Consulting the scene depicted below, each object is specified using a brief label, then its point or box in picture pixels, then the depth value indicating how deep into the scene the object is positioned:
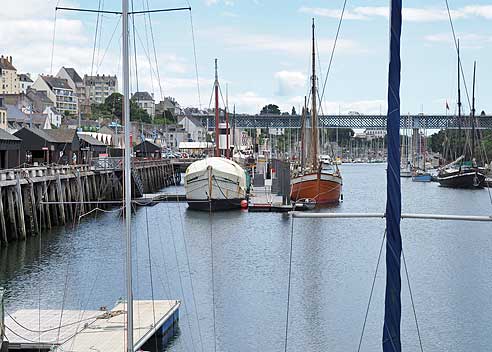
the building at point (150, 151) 111.12
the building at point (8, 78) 178.88
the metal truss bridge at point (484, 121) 187.82
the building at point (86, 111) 188.19
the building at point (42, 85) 198.88
